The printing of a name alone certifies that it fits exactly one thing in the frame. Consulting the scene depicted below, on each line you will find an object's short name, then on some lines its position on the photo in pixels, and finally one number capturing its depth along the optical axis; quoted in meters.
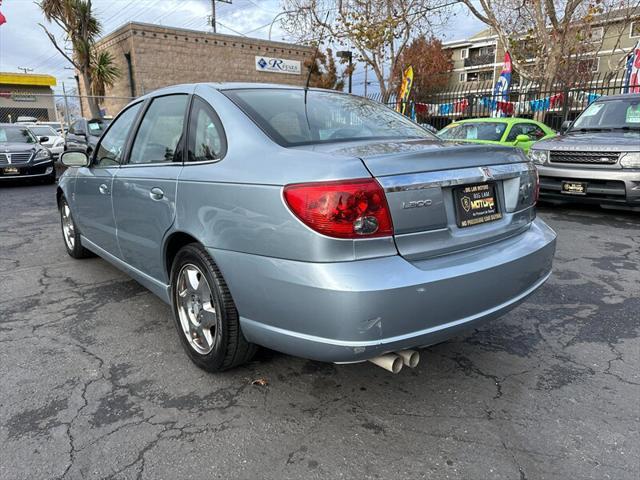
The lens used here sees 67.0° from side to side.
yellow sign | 39.59
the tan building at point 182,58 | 23.61
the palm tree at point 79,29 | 18.30
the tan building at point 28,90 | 38.38
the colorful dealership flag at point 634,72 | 13.28
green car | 9.69
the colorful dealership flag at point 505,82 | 16.48
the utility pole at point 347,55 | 19.28
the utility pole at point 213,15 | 34.62
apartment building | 49.09
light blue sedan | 2.06
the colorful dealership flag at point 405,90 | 18.14
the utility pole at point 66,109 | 17.15
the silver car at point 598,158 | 6.49
